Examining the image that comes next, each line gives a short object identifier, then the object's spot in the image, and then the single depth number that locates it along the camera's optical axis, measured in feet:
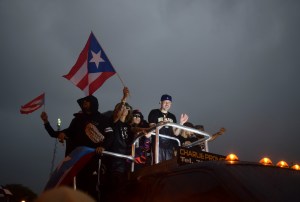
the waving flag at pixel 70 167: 16.53
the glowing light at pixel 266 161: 11.34
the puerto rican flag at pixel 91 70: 24.25
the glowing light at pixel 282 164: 11.85
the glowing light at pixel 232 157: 10.53
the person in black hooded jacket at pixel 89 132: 18.21
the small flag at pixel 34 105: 31.30
